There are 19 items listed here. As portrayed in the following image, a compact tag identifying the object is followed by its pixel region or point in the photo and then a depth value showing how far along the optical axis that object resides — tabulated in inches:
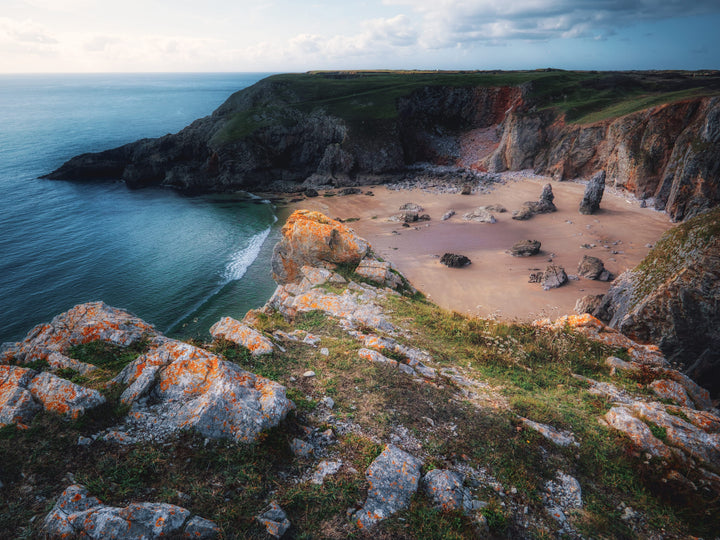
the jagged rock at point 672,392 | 418.0
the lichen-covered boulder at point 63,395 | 269.0
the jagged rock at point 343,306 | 572.4
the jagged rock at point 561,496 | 253.8
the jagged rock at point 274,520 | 206.4
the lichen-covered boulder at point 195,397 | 268.8
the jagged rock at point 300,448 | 272.8
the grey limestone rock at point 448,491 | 241.3
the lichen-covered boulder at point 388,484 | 229.8
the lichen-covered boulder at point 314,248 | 788.6
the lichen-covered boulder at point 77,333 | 366.0
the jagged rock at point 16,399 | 254.5
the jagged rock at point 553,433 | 316.5
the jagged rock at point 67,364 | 342.3
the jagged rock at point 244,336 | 420.8
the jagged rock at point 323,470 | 250.9
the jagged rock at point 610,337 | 510.3
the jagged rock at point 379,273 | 733.3
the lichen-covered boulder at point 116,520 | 181.8
